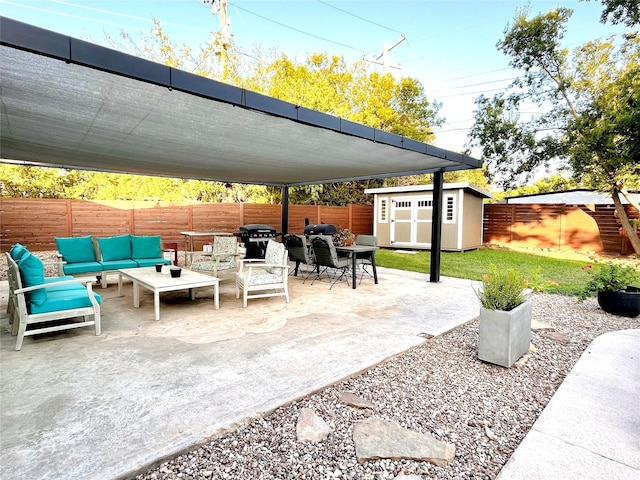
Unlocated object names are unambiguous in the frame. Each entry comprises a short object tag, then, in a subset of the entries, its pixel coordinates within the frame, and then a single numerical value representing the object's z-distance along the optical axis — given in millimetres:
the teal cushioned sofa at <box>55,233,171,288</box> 5656
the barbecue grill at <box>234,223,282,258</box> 8944
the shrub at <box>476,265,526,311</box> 3113
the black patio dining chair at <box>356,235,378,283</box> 6609
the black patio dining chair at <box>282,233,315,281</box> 6695
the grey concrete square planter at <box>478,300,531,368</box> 2957
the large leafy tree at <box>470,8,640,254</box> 8734
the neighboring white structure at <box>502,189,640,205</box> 12581
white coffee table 4219
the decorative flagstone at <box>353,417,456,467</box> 1834
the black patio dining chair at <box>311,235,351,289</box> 5977
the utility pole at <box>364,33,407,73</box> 19734
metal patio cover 2262
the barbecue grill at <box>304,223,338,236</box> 8885
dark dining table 6066
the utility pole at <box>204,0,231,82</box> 14273
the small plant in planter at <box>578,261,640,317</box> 4543
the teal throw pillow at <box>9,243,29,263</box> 3736
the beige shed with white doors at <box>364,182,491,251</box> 12312
